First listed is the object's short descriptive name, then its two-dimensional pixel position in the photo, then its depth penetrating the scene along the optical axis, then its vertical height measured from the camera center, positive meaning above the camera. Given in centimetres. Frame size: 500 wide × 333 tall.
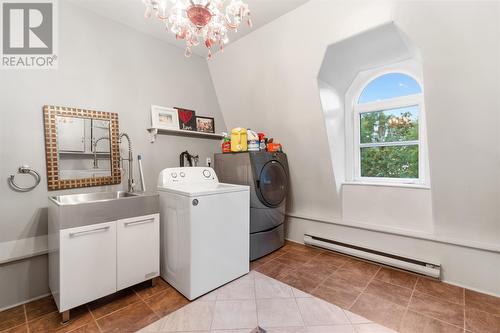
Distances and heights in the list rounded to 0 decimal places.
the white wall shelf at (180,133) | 259 +48
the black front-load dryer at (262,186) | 253 -19
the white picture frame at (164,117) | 259 +64
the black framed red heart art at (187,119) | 284 +66
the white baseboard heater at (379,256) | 210 -93
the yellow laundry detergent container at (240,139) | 263 +36
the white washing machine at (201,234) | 183 -54
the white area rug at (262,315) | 153 -104
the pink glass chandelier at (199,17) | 129 +91
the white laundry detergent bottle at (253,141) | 260 +33
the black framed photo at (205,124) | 303 +63
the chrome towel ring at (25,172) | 179 -1
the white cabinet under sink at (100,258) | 157 -63
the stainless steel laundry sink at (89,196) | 200 -20
